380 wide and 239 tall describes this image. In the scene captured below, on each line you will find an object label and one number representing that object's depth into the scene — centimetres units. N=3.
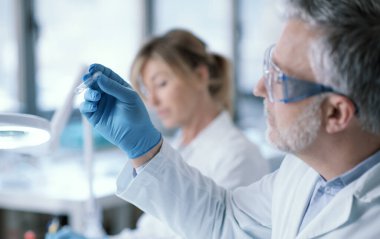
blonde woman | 153
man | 103
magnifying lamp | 103
